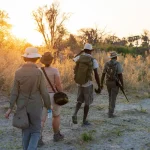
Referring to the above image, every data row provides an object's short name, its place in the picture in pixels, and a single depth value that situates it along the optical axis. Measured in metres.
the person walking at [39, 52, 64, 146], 5.74
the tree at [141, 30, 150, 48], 53.56
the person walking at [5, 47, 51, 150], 4.56
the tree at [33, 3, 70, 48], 33.75
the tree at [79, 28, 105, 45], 41.03
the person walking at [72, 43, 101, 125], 6.99
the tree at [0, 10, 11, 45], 21.97
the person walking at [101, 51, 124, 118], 8.22
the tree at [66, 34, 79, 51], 33.60
